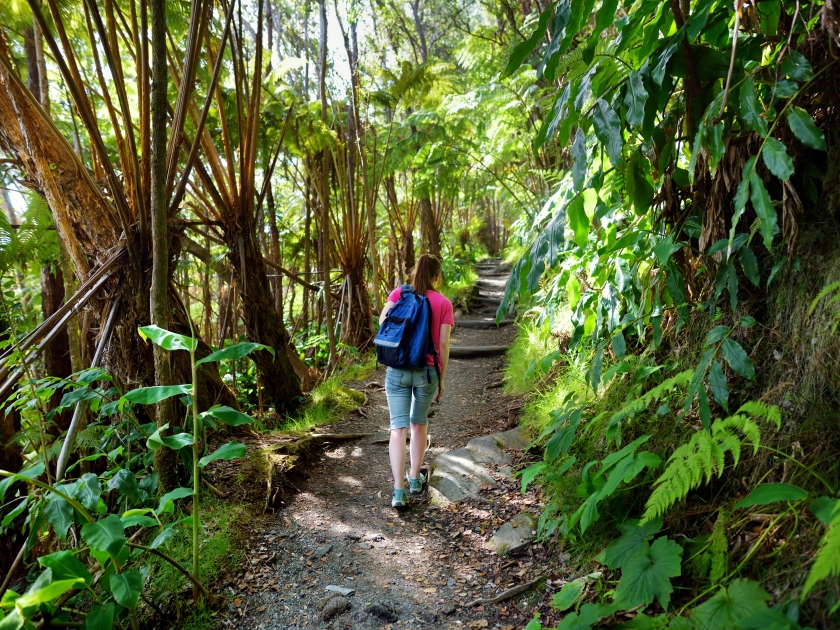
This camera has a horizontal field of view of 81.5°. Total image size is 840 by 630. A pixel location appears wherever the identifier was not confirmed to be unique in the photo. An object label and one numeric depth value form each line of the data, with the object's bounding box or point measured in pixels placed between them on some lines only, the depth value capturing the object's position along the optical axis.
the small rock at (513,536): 2.35
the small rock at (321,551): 2.42
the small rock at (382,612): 1.95
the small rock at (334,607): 1.97
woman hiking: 2.92
